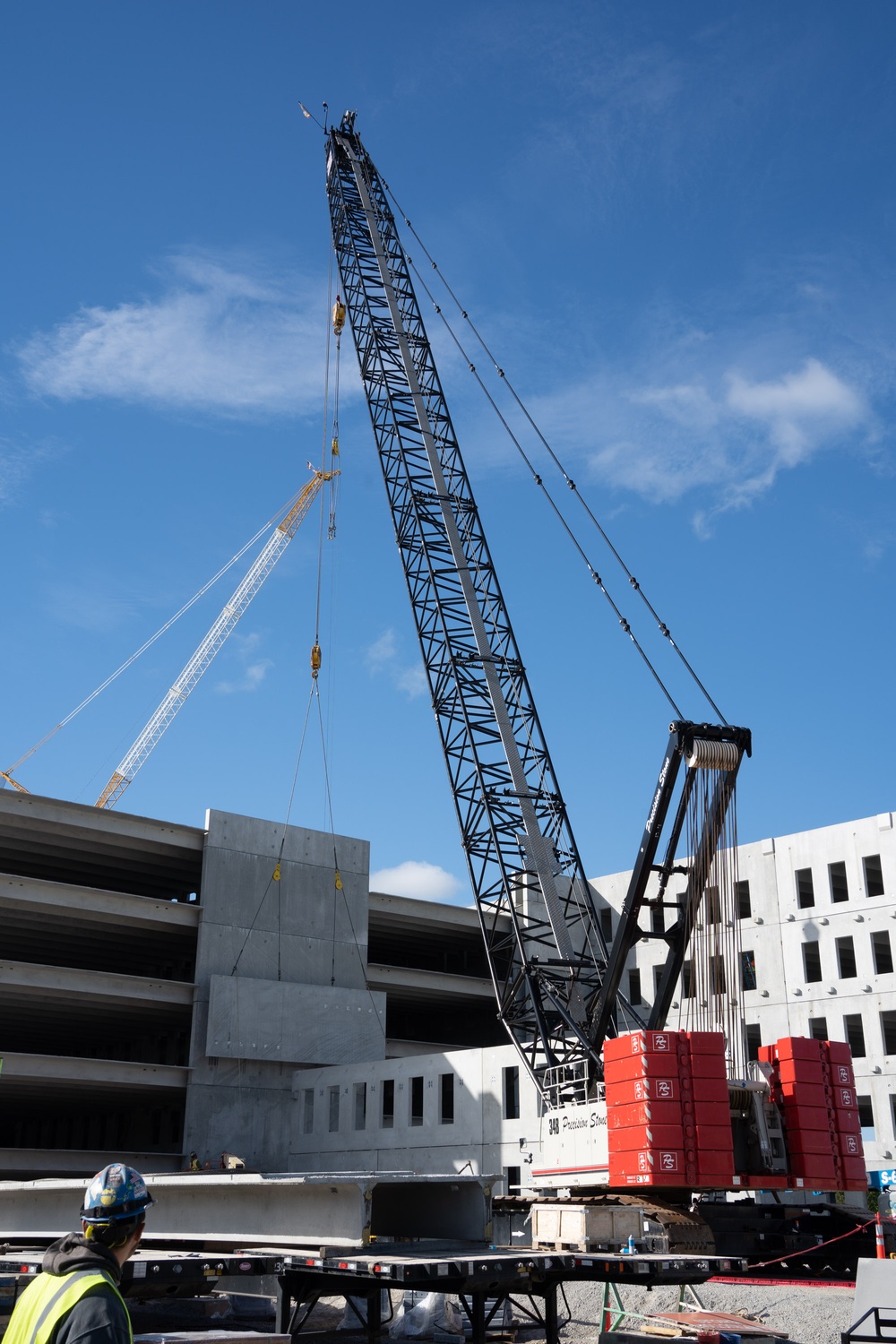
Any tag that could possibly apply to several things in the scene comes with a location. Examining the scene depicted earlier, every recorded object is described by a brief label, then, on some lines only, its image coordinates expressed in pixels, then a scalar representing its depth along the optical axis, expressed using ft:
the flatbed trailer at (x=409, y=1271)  43.55
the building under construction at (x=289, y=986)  157.17
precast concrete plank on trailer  56.65
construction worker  14.11
